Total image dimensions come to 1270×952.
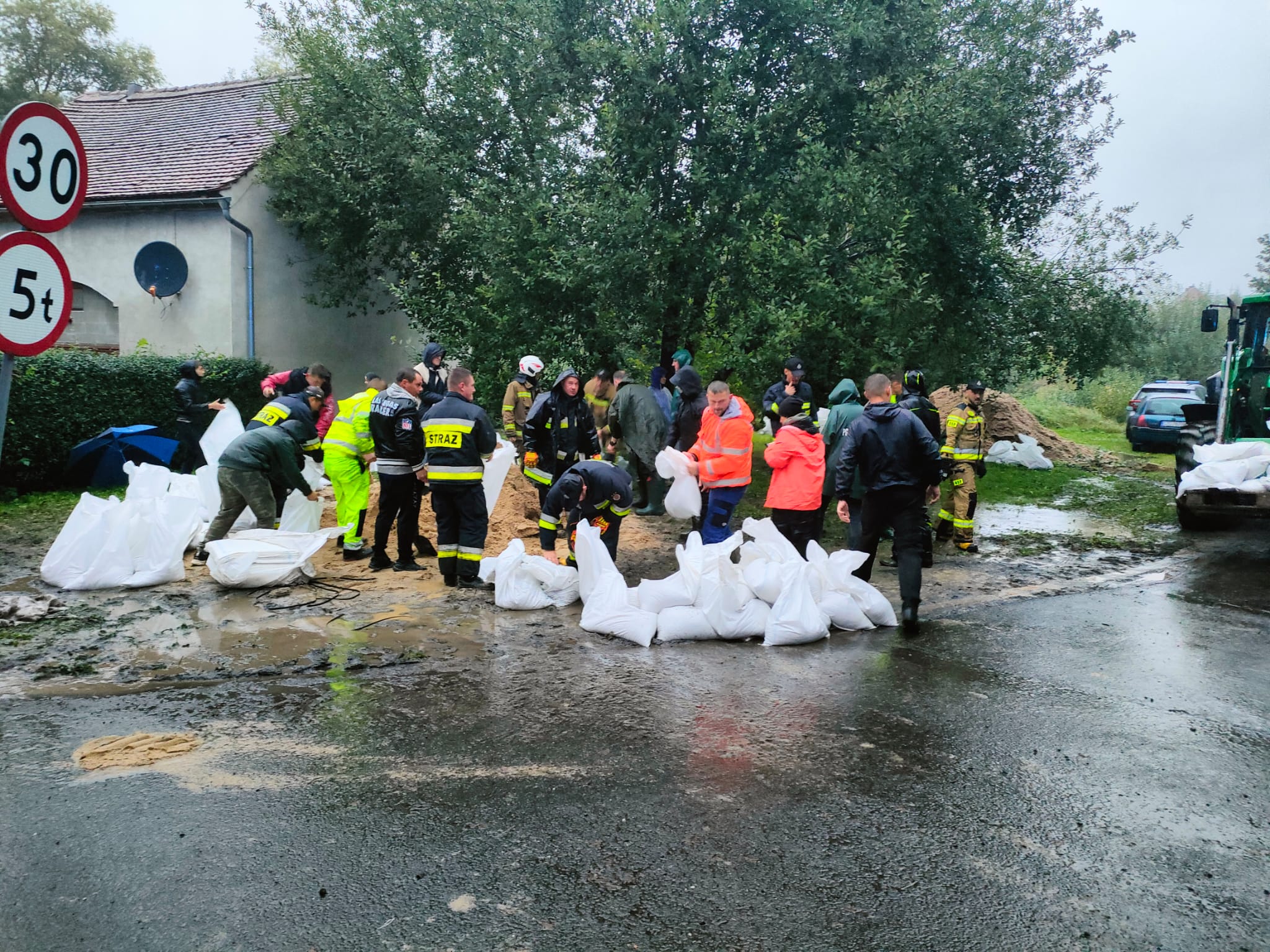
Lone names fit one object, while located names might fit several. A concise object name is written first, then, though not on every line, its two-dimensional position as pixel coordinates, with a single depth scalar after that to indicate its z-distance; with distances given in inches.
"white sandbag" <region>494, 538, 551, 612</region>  268.1
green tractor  428.1
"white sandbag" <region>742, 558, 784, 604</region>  248.1
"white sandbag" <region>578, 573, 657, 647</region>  237.6
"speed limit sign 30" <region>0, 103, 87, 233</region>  170.9
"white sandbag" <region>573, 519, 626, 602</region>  252.1
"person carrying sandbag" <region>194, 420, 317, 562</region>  306.2
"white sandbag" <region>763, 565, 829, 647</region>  238.2
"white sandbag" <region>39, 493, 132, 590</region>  276.2
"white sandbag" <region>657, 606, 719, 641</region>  240.8
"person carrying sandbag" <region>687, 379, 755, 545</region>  316.8
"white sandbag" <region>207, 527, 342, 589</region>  277.0
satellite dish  609.6
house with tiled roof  607.2
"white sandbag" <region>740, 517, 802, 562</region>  253.9
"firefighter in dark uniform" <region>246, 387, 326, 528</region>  319.3
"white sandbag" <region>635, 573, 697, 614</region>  245.6
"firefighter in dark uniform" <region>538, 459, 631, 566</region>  264.4
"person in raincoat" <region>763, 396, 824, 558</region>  296.5
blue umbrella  442.3
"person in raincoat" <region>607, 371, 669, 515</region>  423.8
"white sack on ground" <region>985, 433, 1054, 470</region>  663.1
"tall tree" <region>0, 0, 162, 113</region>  1379.2
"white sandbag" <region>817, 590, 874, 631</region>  251.3
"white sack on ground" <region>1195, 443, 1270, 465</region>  368.8
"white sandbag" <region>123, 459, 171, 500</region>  299.6
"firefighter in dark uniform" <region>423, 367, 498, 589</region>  283.3
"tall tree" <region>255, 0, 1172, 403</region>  403.9
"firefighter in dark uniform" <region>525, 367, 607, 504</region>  330.3
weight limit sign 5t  170.4
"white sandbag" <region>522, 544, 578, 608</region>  268.8
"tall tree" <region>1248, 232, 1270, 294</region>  1588.3
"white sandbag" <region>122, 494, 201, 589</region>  282.7
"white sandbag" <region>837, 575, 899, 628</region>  255.3
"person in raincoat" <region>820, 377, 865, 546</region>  344.5
